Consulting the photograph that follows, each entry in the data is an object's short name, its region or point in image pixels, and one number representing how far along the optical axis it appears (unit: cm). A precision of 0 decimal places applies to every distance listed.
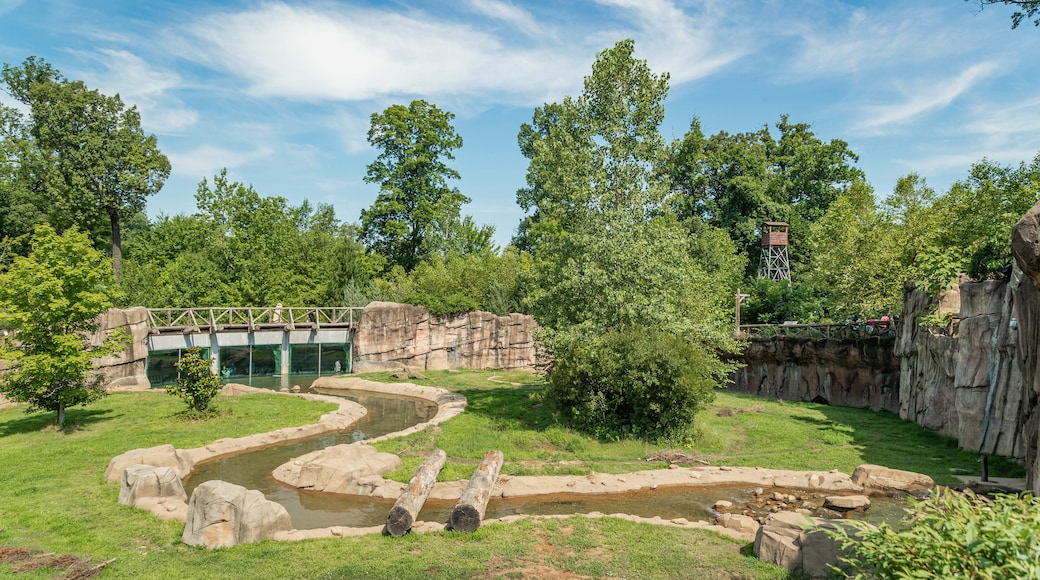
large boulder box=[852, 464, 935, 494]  1286
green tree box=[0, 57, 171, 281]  3988
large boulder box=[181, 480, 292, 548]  938
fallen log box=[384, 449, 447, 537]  1004
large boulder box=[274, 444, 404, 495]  1342
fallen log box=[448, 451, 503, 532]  1016
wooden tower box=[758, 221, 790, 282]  5078
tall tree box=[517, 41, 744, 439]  1741
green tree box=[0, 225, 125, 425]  1625
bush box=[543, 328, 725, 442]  1684
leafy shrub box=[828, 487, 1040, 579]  453
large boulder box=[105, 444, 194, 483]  1280
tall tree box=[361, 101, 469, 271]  5112
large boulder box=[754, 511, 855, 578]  810
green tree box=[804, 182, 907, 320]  2847
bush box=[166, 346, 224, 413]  1930
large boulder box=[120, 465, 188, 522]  1095
